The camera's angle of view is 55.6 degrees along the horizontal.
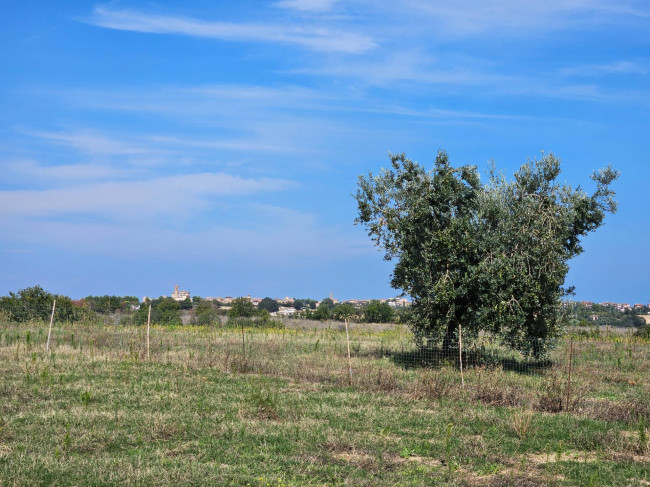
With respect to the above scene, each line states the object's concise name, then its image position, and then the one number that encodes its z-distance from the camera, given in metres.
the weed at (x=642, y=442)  9.59
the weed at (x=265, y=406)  11.85
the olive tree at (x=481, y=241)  18.17
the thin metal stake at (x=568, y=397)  12.88
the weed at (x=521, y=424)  10.66
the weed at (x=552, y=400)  12.90
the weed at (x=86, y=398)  12.27
